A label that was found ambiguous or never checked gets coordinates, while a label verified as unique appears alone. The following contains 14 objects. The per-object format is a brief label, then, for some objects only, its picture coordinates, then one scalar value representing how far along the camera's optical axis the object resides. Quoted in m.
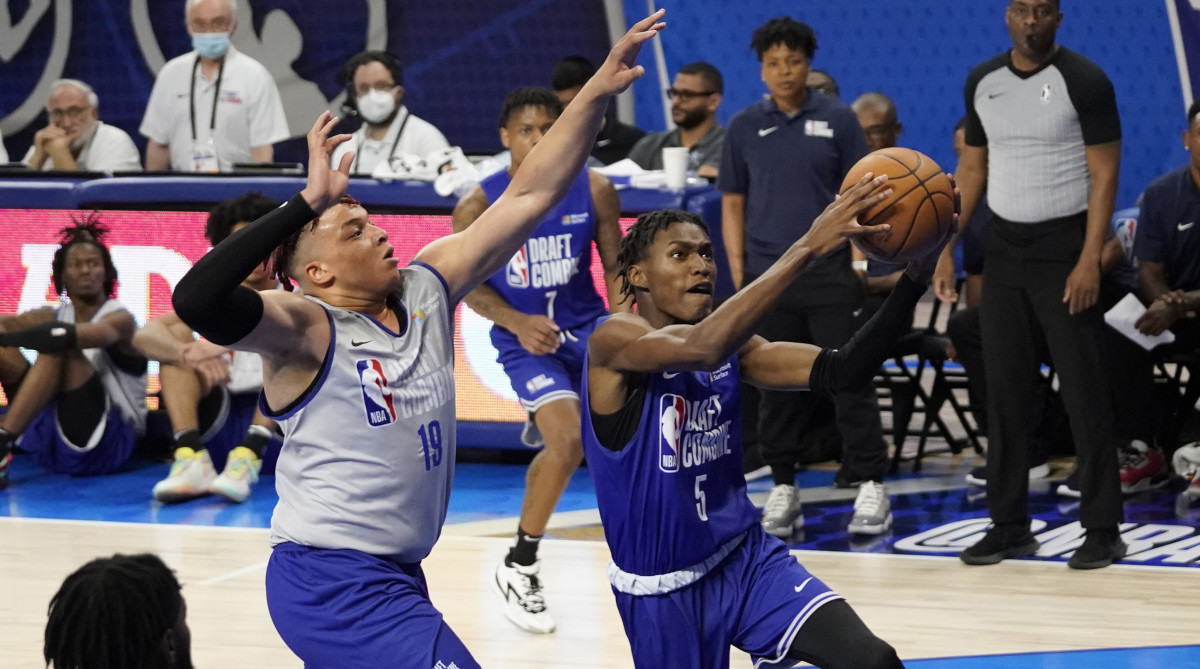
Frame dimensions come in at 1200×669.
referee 12.37
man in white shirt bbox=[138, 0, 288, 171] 19.05
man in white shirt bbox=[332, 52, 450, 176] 17.92
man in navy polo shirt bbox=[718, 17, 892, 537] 14.05
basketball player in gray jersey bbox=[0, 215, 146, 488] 16.78
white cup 15.97
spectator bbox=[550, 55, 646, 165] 18.42
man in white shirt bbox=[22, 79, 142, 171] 19.69
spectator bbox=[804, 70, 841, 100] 18.42
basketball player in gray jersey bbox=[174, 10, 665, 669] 6.80
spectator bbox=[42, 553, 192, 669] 4.98
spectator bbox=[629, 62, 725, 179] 18.09
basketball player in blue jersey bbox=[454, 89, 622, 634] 11.78
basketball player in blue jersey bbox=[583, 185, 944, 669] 7.46
